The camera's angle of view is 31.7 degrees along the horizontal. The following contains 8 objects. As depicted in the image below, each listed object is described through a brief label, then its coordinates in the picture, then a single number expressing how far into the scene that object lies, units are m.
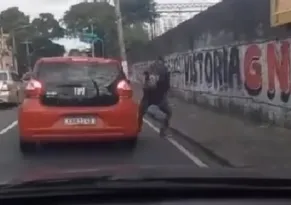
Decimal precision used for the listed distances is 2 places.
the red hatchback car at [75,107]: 7.78
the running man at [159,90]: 10.01
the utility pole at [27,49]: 70.97
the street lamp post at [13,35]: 62.69
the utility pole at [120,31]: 22.13
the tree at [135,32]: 57.44
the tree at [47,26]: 73.25
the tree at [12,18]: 72.20
